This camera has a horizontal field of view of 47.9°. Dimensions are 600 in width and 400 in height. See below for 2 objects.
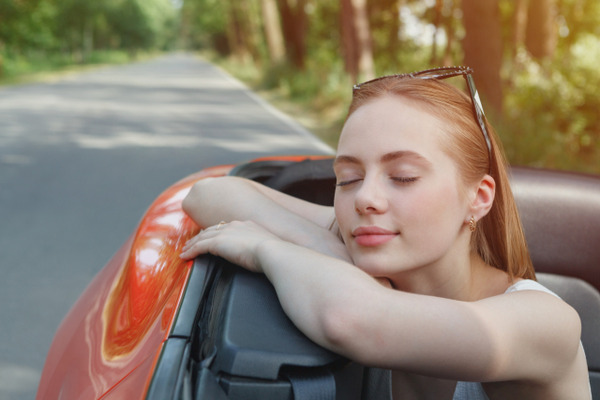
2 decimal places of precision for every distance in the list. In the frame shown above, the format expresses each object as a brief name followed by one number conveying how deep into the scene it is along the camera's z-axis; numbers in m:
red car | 1.23
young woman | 1.27
